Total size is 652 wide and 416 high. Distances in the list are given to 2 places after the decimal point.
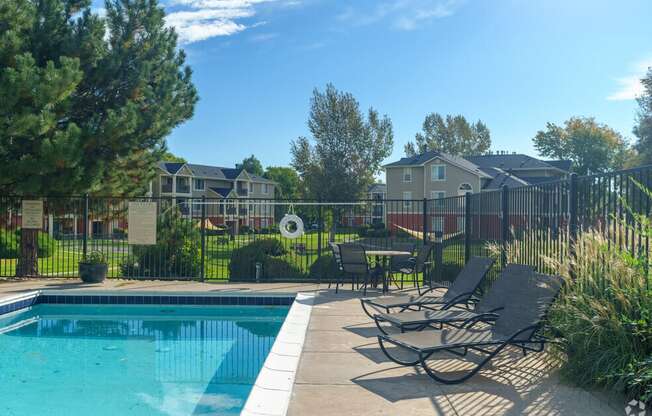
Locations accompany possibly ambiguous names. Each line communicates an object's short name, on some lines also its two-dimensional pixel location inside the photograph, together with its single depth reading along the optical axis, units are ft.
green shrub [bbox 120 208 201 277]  41.04
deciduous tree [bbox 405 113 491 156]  225.97
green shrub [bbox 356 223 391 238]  106.01
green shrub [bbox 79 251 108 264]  37.50
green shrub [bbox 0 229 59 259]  61.67
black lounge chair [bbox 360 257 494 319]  20.84
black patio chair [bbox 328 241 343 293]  32.83
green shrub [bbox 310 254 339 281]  39.63
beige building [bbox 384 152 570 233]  136.36
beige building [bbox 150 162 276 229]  182.29
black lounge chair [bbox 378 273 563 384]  14.28
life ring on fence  40.01
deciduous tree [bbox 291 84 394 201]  122.42
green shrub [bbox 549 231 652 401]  12.25
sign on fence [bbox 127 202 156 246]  37.96
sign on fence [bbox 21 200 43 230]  39.24
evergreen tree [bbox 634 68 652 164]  104.83
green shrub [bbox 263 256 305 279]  41.04
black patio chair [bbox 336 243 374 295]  31.78
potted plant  36.96
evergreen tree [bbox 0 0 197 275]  34.32
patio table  31.96
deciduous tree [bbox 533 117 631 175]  189.26
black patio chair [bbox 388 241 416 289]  33.97
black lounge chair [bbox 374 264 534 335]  17.52
